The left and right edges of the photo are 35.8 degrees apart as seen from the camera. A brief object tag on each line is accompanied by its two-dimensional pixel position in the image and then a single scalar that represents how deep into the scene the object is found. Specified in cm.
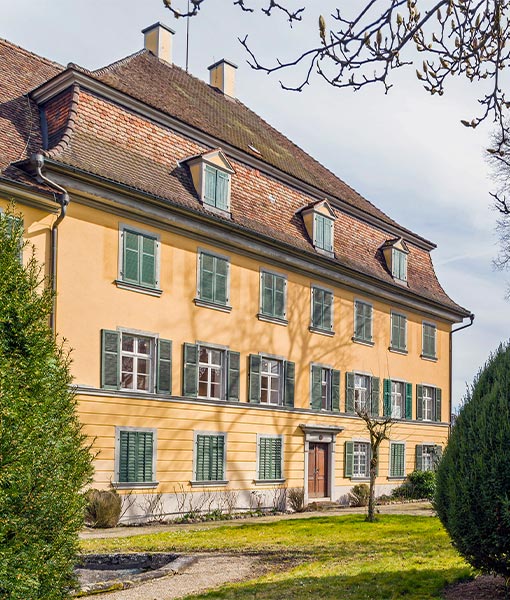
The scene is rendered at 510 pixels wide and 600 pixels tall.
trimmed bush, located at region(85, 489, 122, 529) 1656
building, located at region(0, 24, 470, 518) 1733
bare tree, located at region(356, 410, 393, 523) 1716
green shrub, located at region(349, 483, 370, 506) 2416
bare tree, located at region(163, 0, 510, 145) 543
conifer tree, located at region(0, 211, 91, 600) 484
